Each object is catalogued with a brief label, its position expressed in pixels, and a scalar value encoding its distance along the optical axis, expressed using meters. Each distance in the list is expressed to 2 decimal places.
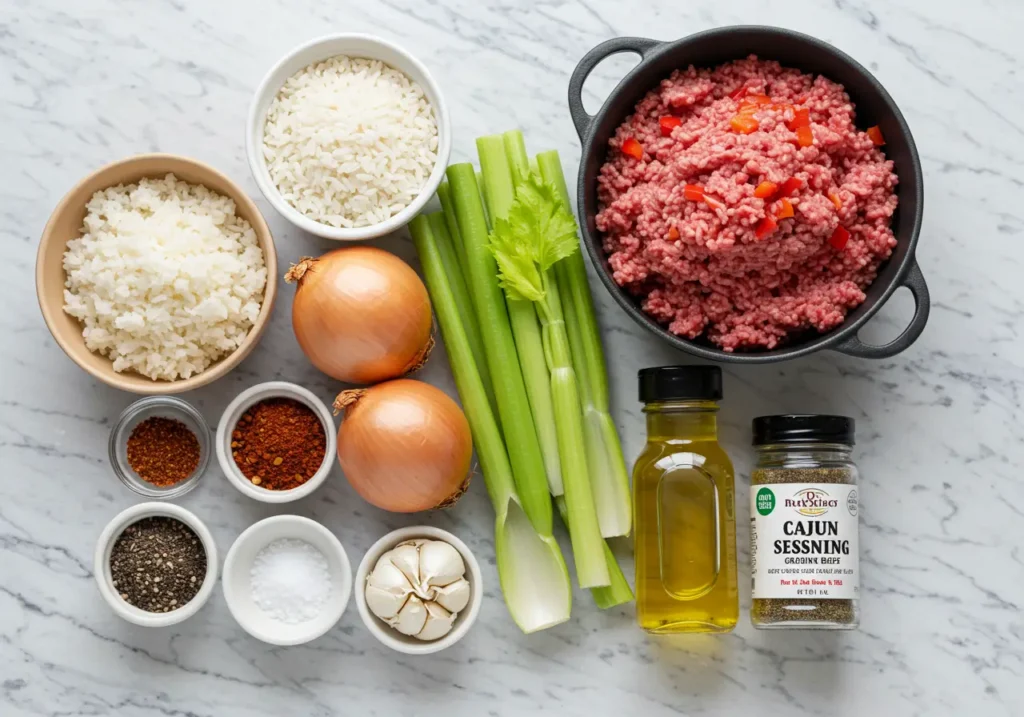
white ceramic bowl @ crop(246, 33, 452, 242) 0.72
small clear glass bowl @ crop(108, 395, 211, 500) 0.77
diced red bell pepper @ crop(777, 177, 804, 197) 0.68
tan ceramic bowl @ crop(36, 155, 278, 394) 0.73
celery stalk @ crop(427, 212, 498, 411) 0.78
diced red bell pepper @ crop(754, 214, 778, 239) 0.68
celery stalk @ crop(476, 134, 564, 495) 0.76
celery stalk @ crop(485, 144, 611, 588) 0.74
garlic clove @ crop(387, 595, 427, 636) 0.74
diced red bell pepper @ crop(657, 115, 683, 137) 0.72
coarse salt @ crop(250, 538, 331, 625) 0.76
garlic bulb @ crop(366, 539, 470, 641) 0.74
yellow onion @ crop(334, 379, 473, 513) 0.72
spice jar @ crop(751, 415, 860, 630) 0.73
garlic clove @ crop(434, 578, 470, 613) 0.74
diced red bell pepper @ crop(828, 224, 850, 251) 0.71
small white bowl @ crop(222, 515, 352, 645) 0.75
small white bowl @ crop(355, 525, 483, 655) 0.75
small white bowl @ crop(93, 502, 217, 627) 0.74
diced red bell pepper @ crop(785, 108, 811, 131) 0.70
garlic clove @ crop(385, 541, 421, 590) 0.74
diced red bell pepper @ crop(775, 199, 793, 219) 0.68
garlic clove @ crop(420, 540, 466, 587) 0.74
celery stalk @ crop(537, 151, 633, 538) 0.77
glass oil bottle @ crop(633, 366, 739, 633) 0.76
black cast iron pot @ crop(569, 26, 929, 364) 0.71
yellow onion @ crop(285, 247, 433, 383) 0.71
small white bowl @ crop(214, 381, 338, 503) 0.75
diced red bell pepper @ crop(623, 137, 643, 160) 0.73
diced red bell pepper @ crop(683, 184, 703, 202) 0.69
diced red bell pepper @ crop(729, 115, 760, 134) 0.69
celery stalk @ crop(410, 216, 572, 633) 0.77
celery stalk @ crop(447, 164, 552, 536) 0.76
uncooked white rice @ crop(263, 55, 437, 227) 0.72
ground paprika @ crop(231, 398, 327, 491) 0.76
